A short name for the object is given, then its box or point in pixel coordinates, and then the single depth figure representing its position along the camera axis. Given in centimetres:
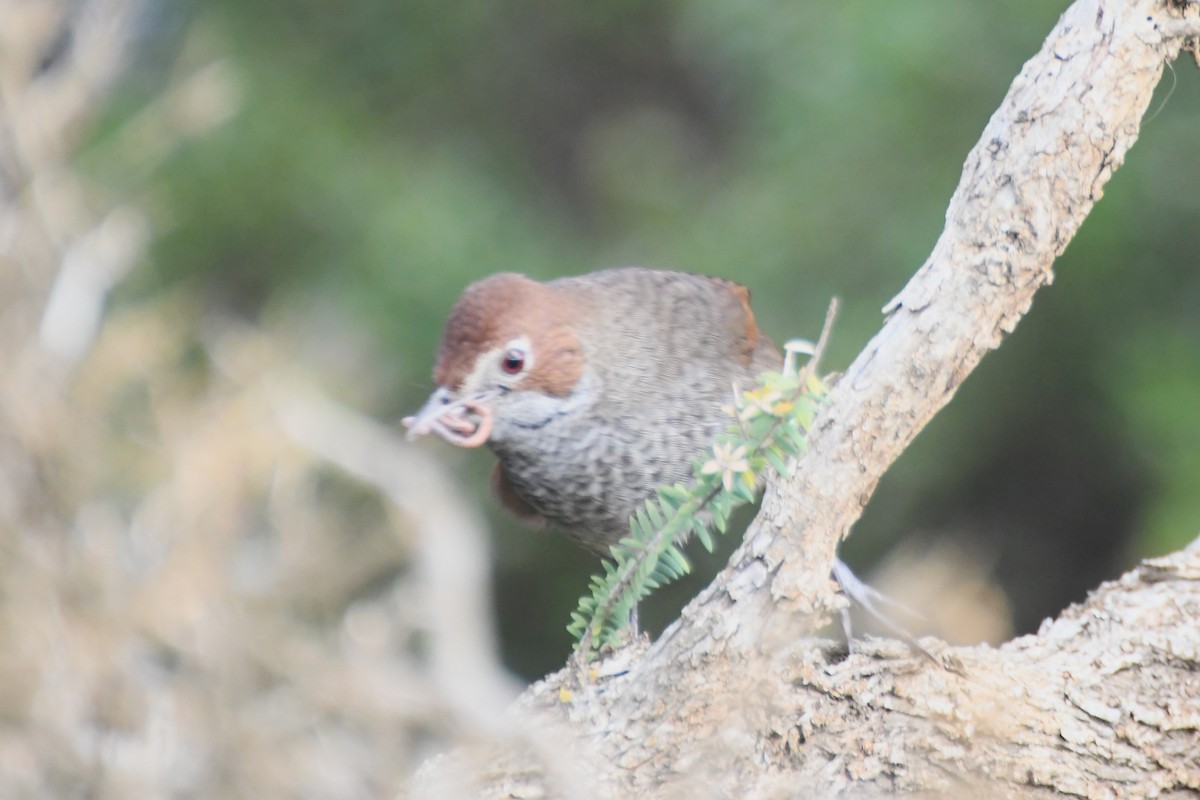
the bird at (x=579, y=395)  528
